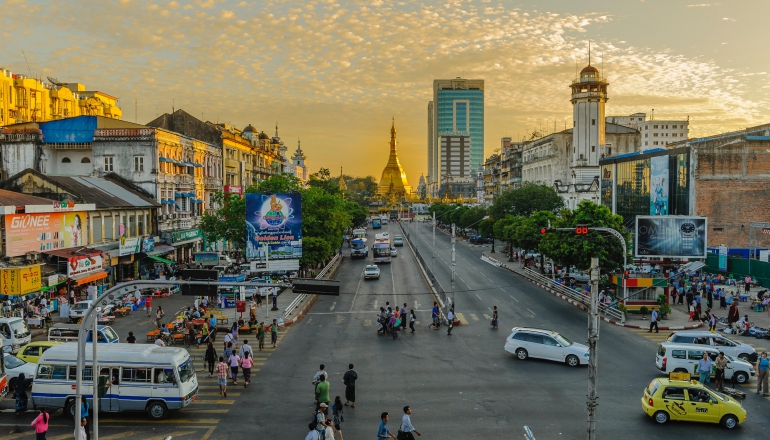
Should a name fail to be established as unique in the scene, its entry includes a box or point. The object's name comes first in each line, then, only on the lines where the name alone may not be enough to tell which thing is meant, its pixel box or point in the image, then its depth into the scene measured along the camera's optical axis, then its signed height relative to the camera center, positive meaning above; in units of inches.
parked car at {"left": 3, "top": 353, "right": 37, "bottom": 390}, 826.8 -228.1
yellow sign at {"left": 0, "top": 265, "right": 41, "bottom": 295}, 1211.2 -156.1
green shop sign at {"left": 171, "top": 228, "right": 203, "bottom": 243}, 2274.9 -128.7
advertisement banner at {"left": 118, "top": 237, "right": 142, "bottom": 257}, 1805.0 -130.9
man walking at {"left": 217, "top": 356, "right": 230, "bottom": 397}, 836.6 -238.6
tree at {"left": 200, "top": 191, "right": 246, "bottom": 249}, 2038.6 -72.6
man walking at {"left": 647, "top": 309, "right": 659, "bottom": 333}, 1284.4 -248.0
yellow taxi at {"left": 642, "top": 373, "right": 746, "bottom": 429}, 730.2 -244.2
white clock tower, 3346.5 +437.3
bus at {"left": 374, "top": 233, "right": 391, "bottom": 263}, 2736.2 -224.5
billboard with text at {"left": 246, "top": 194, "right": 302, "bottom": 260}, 1673.2 -65.7
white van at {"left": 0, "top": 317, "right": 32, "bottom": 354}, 1030.9 -223.1
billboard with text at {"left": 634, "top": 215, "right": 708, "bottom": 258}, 1657.2 -94.5
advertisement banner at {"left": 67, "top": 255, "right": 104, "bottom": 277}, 1461.6 -154.7
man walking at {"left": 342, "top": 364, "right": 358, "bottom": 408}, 779.3 -236.8
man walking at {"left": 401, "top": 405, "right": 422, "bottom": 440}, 629.3 -230.9
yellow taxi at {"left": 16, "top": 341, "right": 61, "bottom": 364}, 896.9 -218.5
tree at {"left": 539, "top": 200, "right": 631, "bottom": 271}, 1599.4 -109.5
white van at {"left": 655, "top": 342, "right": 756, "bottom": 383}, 928.9 -244.7
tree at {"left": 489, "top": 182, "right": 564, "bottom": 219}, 3189.0 +0.9
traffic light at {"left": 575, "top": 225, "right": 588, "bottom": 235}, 791.5 -36.0
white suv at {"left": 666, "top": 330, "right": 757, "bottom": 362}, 1014.4 -234.8
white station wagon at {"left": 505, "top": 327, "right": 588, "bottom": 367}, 1014.4 -244.3
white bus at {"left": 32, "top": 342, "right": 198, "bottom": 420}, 753.6 -222.8
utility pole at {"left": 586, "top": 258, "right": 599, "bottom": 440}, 591.8 -153.8
